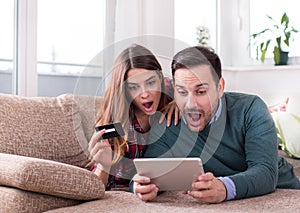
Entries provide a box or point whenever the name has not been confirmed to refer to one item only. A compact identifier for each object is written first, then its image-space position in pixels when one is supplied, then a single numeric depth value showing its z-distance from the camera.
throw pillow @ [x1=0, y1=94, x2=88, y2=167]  1.90
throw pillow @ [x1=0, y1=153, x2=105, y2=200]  1.46
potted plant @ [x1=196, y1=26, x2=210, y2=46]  3.62
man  1.56
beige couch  1.46
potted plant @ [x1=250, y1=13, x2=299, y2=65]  3.41
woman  1.65
